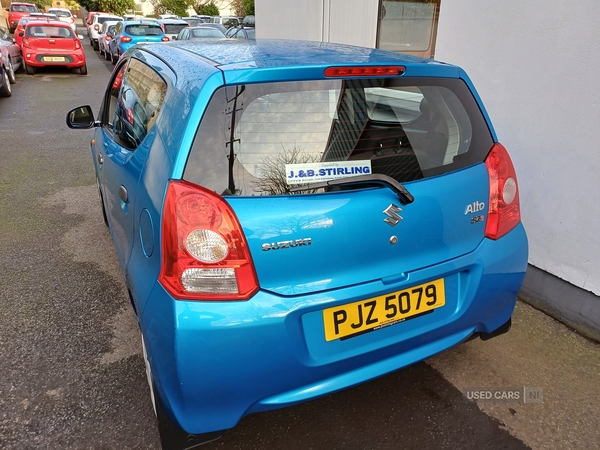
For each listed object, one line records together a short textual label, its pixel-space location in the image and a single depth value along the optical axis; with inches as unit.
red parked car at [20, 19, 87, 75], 544.7
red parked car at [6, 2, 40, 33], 1183.3
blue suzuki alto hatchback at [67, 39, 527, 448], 62.5
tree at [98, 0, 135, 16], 1712.6
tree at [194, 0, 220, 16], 1729.8
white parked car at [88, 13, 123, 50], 881.8
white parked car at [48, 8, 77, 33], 1142.0
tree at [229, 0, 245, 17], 1593.3
